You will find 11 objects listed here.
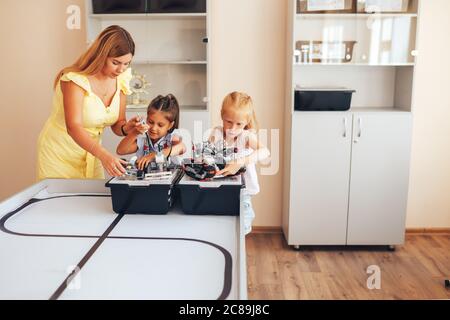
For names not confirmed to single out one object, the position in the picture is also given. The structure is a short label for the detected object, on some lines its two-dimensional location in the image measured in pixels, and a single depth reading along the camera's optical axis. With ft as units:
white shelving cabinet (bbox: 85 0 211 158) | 10.91
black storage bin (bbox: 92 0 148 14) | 10.23
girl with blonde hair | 6.63
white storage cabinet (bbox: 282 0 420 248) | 10.52
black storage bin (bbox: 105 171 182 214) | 5.76
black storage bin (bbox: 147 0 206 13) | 10.19
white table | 4.03
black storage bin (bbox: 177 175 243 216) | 5.76
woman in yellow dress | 6.57
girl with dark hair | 6.19
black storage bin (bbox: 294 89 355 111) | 10.55
